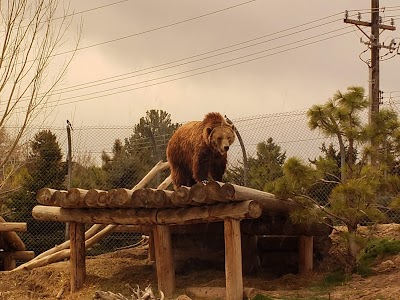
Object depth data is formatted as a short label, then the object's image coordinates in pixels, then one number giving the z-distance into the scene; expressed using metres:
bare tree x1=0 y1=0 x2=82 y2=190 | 6.03
